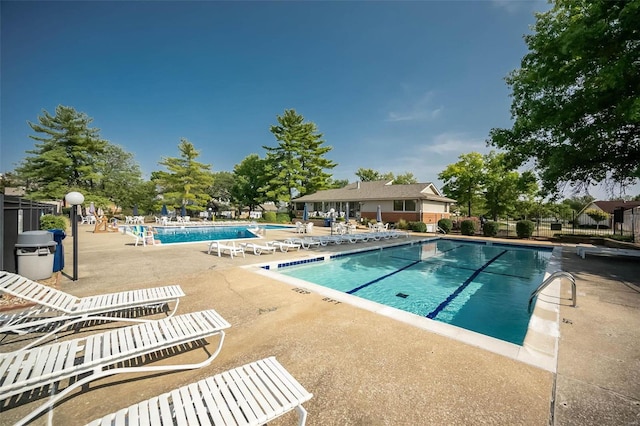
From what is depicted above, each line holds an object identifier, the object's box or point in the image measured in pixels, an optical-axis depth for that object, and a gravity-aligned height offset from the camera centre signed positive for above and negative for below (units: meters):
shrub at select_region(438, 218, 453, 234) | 22.91 -1.09
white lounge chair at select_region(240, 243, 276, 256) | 11.23 -1.59
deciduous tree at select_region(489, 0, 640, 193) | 8.80 +4.51
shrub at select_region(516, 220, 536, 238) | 18.44 -1.13
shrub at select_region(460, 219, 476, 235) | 20.84 -1.17
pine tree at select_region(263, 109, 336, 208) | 37.78 +8.08
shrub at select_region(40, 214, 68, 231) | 14.87 -0.47
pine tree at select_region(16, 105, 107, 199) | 27.91 +6.69
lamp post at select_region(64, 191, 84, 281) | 6.53 +0.14
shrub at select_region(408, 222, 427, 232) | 23.59 -1.29
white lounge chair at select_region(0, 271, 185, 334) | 3.57 -1.42
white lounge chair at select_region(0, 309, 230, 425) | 2.17 -1.40
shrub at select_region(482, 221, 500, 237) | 20.09 -1.24
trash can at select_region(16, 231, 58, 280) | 5.95 -0.91
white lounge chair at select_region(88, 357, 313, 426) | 1.73 -1.38
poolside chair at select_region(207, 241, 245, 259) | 10.59 -1.51
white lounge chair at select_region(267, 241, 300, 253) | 12.19 -1.51
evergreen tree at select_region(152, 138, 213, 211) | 33.72 +4.86
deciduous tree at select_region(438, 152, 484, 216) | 31.98 +4.32
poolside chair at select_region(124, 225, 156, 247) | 13.38 -1.29
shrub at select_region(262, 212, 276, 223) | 34.45 -0.48
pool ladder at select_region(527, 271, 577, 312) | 5.26 -1.56
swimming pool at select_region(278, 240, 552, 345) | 6.33 -2.39
